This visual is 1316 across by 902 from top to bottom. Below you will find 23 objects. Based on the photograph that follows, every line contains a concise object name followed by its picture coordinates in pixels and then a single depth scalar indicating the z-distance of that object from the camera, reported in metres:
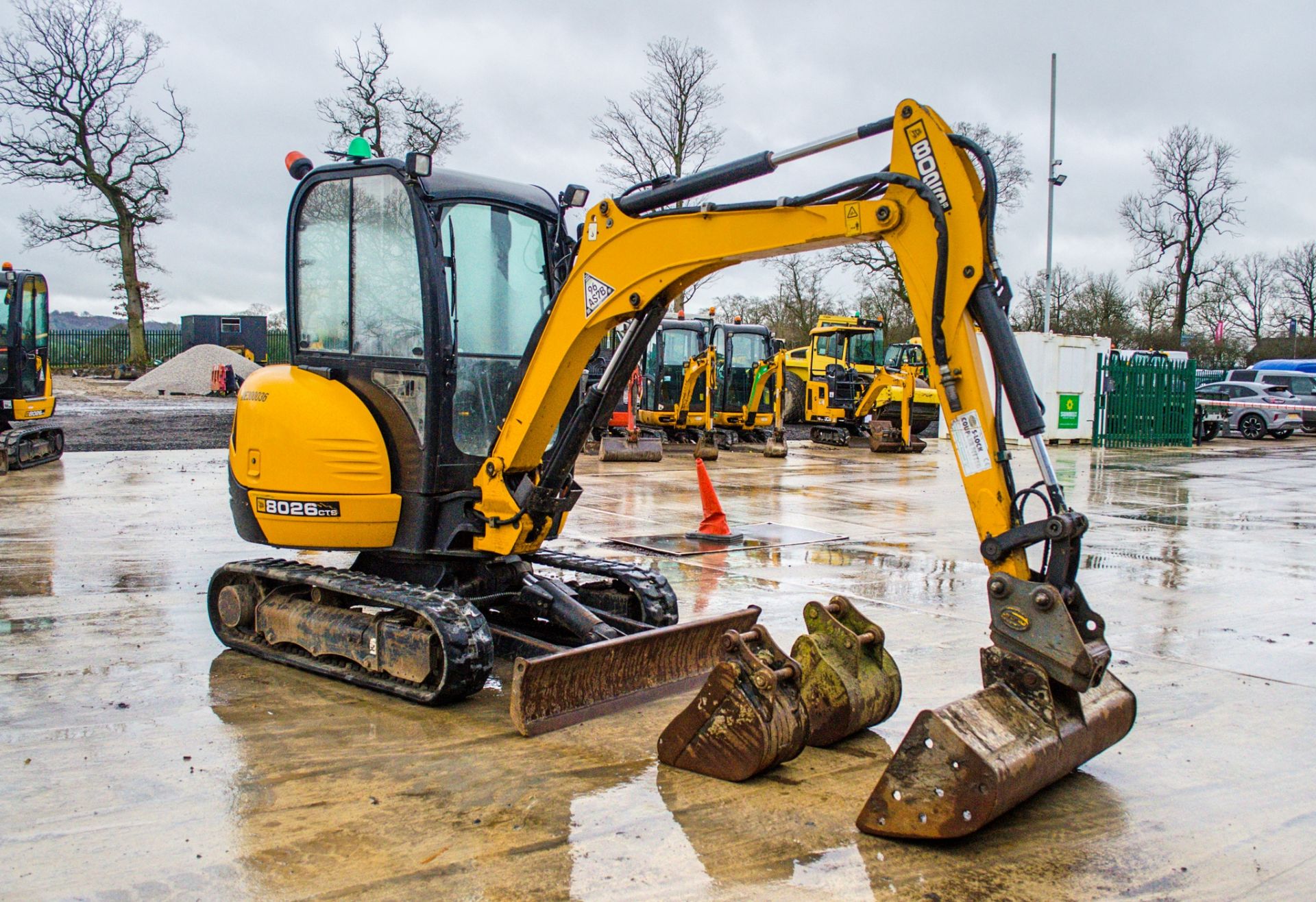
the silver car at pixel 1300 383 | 30.89
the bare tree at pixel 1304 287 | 59.41
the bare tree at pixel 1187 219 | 48.72
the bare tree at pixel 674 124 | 36.81
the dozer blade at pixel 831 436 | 24.89
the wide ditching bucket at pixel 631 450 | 18.70
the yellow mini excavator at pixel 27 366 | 16.02
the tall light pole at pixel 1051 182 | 32.53
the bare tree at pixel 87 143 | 34.84
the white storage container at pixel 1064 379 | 25.84
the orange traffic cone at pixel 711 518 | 10.59
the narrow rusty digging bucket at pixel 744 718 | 4.40
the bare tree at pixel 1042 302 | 49.78
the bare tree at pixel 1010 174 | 42.81
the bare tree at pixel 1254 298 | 57.12
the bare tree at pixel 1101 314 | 48.66
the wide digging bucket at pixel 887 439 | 23.17
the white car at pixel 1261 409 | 30.09
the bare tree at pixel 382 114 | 31.97
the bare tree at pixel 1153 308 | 51.03
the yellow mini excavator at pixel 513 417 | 4.37
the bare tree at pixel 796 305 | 49.53
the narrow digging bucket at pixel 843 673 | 4.90
